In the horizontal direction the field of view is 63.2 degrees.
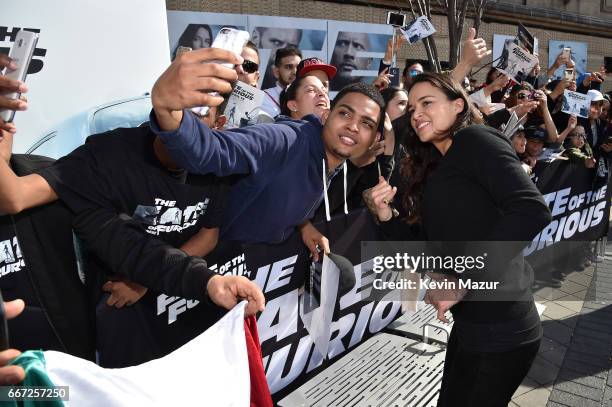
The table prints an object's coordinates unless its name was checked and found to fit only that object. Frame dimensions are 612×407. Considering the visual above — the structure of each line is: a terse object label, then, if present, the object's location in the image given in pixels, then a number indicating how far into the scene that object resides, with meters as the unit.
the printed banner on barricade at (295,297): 2.51
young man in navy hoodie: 1.42
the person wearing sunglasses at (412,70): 6.13
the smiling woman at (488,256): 1.88
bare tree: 9.64
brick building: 11.10
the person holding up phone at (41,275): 1.85
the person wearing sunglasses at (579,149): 5.92
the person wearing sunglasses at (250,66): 3.76
